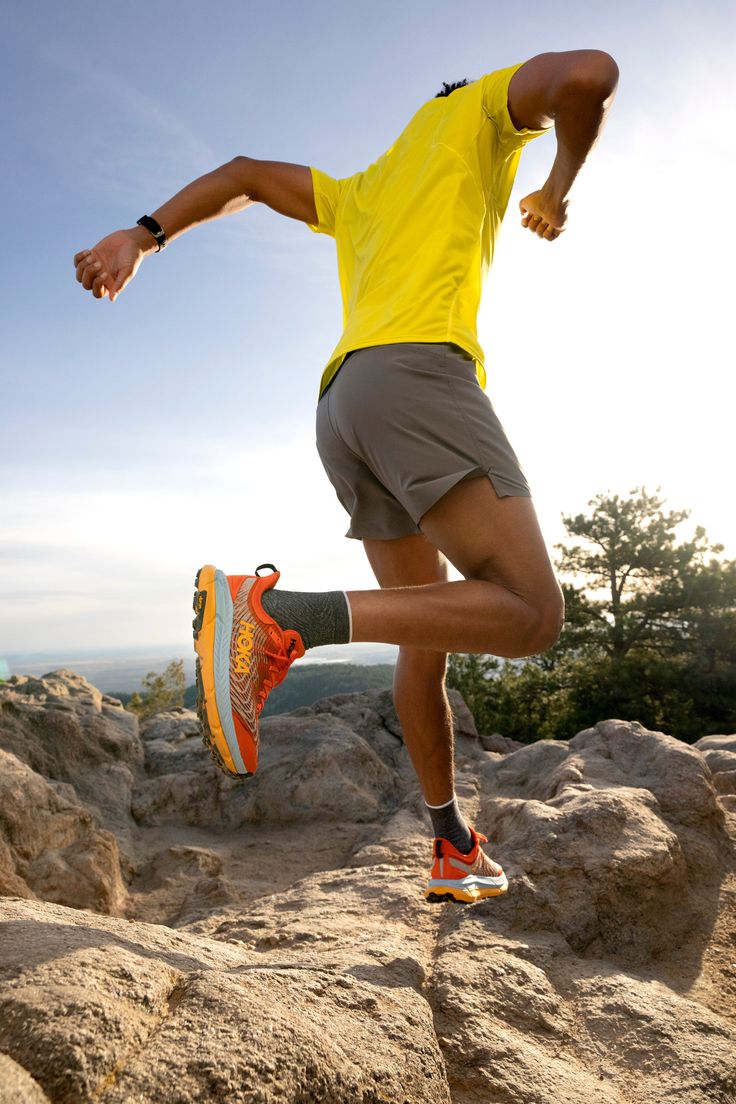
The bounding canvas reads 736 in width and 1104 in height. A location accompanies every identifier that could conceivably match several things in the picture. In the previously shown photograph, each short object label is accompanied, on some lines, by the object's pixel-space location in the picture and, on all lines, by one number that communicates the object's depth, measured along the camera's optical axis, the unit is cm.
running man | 182
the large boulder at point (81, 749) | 417
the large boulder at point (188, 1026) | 107
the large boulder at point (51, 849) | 287
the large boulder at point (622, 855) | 246
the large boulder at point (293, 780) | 437
